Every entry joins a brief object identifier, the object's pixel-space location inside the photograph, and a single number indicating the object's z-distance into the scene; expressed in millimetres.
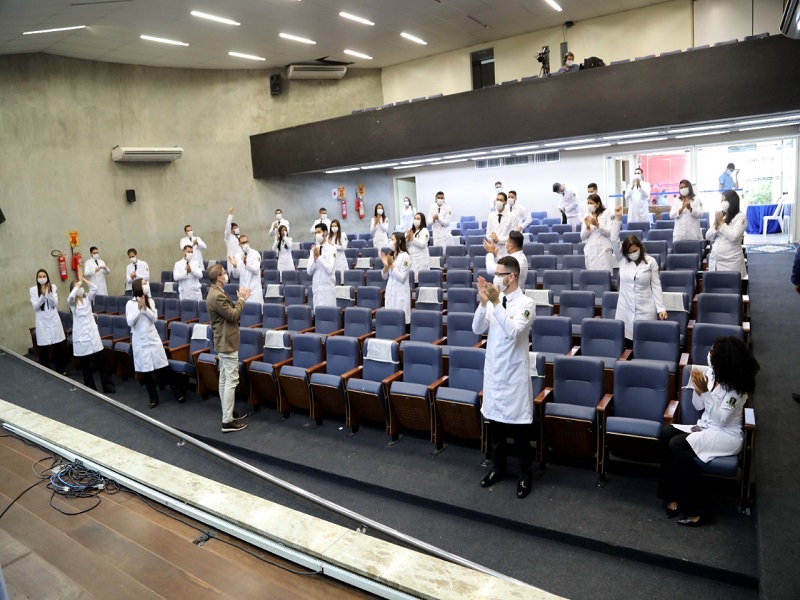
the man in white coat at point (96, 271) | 11748
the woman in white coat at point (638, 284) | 5918
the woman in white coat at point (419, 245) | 9875
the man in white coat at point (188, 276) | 10977
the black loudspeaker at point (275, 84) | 16062
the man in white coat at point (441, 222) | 12242
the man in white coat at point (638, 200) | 11477
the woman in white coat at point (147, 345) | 7344
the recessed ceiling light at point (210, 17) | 10707
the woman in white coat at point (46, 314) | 9133
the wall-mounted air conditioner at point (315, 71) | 15977
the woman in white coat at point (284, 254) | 12509
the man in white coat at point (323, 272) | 9039
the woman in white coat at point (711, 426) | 3699
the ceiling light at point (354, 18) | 12430
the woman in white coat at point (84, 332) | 8016
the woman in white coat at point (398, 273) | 7858
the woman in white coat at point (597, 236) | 8164
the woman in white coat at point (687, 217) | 9289
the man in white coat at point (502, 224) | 9867
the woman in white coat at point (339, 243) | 10648
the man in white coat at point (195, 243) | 11744
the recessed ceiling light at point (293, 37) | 13306
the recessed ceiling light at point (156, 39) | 11490
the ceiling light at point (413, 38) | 14786
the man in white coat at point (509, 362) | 4328
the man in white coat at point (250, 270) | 10352
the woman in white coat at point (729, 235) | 7410
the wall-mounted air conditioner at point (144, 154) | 12695
